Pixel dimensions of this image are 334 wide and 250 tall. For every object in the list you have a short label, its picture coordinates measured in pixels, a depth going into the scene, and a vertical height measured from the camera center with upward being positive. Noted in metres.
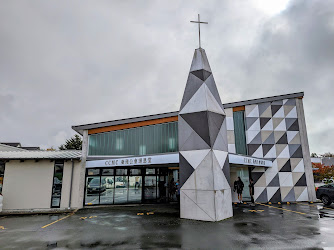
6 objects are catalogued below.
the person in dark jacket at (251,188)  16.27 -1.08
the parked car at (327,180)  29.42 -1.00
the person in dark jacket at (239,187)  16.12 -0.99
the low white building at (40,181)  14.39 -0.44
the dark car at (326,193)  14.15 -1.34
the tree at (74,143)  43.65 +6.17
